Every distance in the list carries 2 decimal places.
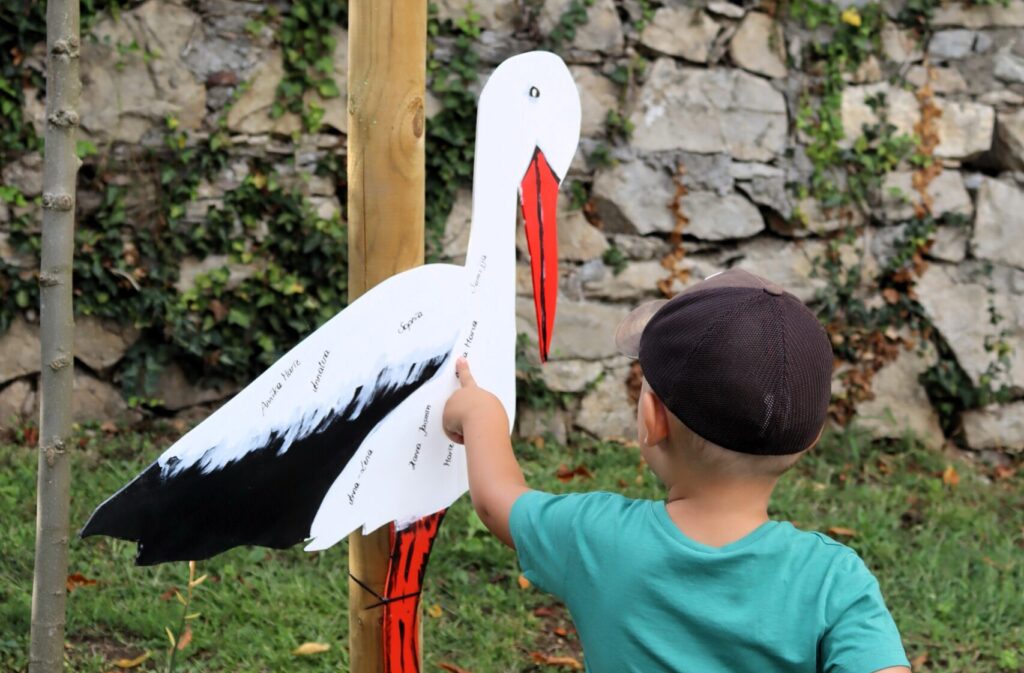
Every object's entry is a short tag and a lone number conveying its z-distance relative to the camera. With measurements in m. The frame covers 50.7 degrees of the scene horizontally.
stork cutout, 1.52
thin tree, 1.81
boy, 1.24
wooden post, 1.71
